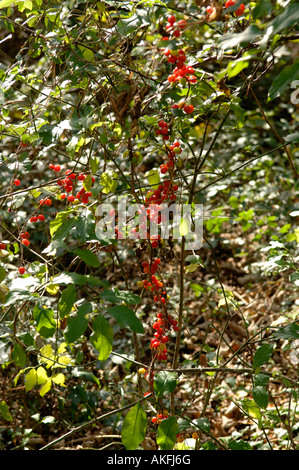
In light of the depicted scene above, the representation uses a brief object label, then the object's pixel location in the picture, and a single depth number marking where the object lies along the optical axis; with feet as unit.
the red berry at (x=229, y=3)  4.03
